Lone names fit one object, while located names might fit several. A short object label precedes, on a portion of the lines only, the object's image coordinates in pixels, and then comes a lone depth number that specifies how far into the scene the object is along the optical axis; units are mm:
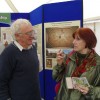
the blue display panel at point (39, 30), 3296
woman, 1880
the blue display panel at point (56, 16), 2857
